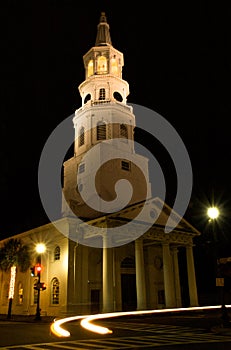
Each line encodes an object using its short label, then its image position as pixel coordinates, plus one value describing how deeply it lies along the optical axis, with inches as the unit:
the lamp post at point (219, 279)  680.4
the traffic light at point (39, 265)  1101.7
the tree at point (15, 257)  1508.4
